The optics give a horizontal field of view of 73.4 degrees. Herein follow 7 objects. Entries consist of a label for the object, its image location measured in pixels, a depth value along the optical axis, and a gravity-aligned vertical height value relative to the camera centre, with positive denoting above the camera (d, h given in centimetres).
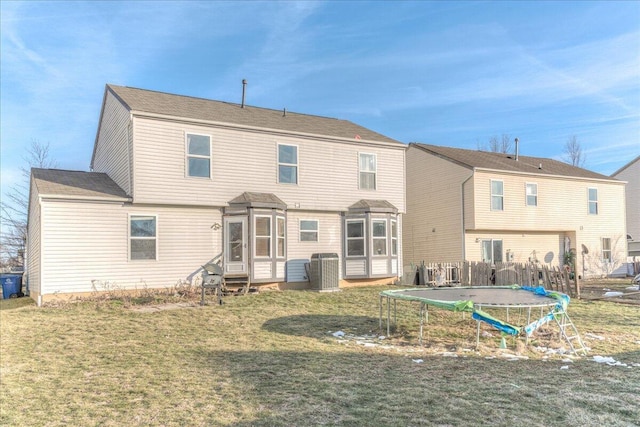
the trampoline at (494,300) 735 -131
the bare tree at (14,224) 2895 +96
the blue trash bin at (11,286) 1711 -192
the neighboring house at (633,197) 2964 +248
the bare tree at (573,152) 4694 +896
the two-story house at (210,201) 1316 +123
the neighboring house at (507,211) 2103 +119
